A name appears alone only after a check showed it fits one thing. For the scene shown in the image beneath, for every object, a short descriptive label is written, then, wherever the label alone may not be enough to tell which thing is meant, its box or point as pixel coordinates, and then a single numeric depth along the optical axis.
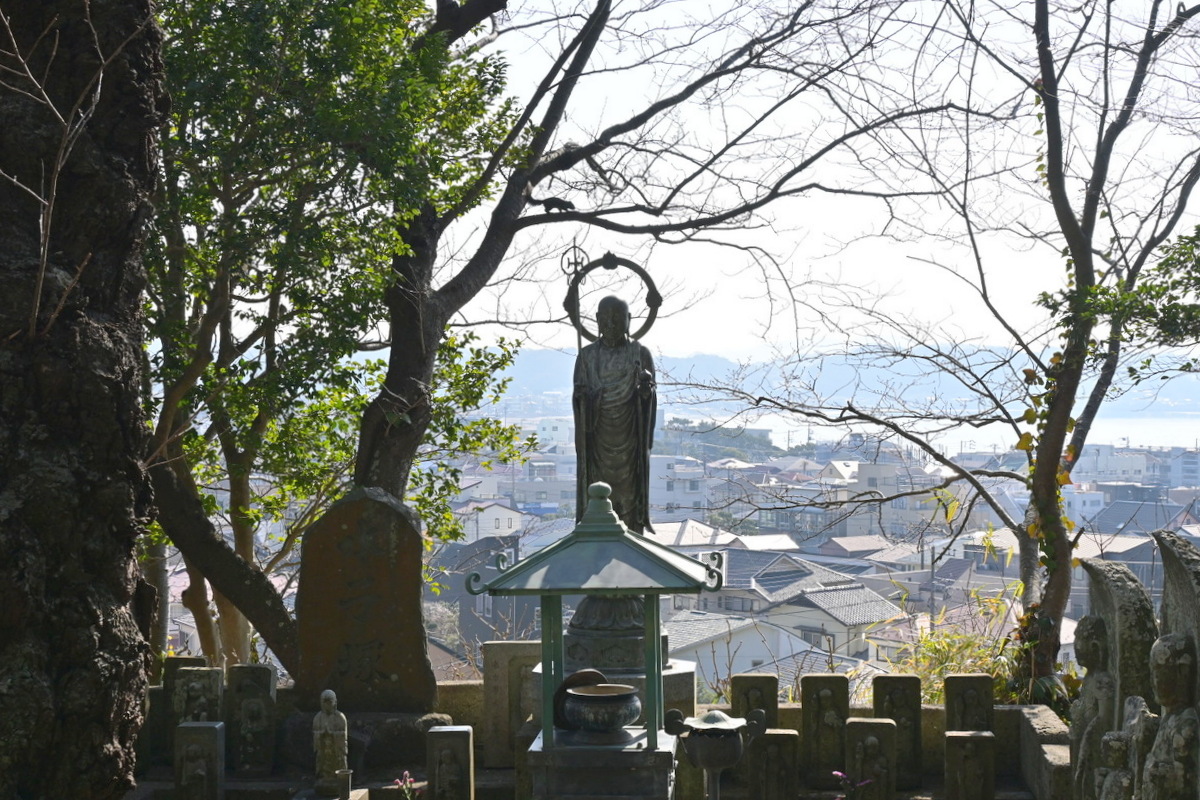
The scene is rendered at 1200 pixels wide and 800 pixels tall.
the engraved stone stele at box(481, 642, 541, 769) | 7.91
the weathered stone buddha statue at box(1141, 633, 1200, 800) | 4.57
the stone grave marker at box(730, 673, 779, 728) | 7.60
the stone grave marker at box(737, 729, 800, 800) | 7.12
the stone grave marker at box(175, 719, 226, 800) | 7.20
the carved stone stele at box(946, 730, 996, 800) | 7.12
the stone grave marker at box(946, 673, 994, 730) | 7.78
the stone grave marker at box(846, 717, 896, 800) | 7.07
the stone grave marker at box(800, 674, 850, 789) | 7.61
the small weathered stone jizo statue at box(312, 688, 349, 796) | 6.92
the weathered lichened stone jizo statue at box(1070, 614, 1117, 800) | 5.61
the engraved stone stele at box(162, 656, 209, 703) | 8.00
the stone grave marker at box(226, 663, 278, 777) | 7.71
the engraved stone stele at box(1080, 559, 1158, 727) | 5.35
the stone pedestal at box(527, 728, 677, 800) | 5.27
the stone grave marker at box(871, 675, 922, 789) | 7.73
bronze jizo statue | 8.45
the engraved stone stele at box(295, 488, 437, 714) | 7.99
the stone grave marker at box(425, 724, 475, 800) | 6.66
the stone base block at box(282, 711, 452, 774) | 7.68
